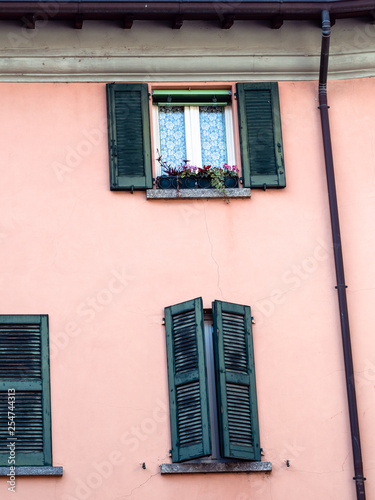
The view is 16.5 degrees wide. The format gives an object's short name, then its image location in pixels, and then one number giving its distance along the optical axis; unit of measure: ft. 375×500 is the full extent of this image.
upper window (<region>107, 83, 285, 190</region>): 45.03
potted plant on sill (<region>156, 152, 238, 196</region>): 44.96
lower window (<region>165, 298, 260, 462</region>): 41.09
